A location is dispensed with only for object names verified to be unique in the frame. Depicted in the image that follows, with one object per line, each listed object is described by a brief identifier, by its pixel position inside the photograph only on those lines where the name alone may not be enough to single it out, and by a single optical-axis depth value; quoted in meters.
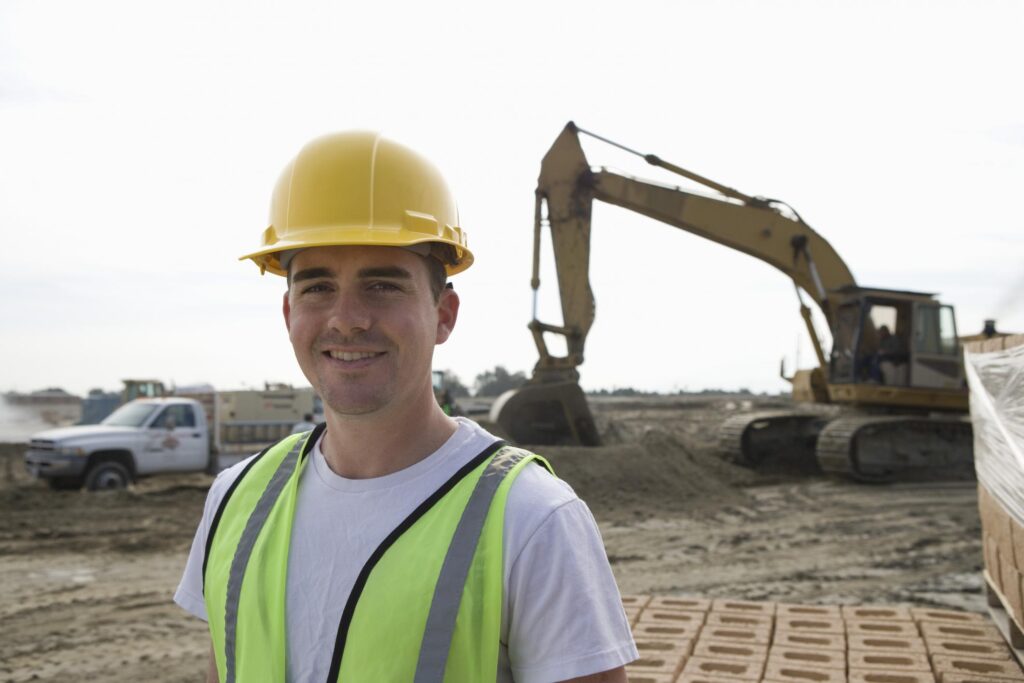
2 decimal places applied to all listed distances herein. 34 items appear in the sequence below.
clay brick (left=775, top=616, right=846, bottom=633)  4.61
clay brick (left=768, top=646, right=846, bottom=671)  3.99
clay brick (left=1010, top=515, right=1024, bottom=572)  3.77
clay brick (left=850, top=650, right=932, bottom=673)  3.87
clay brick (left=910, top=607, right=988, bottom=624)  4.64
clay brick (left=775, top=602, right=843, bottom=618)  4.94
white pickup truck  14.02
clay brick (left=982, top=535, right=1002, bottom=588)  4.48
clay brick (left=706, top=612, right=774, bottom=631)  4.74
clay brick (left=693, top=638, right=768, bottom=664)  4.14
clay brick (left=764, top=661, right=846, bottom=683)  3.79
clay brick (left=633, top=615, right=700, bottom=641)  4.47
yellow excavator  15.32
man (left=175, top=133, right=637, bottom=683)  1.62
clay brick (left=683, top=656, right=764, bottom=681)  3.85
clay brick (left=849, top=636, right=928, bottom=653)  4.15
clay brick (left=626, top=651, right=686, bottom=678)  3.88
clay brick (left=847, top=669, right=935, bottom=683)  3.71
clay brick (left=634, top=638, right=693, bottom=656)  4.19
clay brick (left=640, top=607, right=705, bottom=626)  4.78
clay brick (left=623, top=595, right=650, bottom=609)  5.13
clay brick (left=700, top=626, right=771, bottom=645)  4.43
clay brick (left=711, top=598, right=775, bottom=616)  5.02
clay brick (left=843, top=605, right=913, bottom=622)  4.75
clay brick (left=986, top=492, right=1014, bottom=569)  4.06
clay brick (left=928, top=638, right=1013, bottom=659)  4.02
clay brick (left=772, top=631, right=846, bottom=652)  4.28
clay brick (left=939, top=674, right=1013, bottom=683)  3.65
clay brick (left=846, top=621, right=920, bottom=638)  4.44
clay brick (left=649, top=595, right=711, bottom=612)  5.09
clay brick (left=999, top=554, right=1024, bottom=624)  3.90
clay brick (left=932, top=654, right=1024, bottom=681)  3.77
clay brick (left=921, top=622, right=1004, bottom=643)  4.33
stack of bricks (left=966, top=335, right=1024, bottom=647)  3.87
